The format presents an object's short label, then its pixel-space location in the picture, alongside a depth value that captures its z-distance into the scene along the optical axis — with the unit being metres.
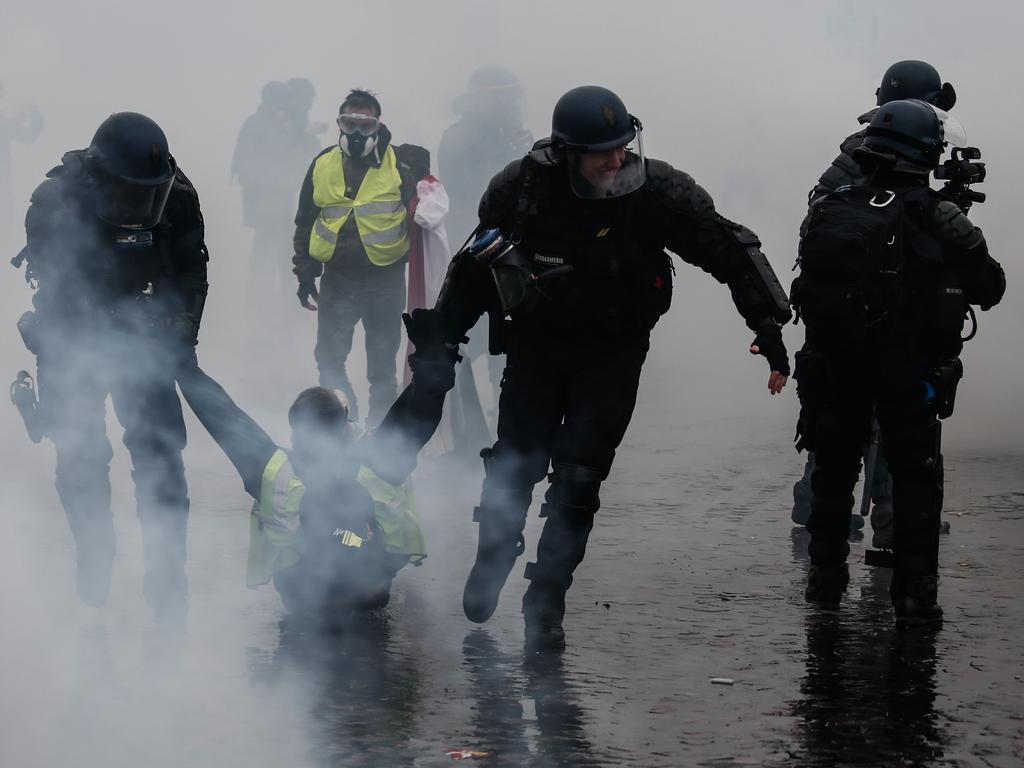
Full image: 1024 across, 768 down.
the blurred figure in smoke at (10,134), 18.58
